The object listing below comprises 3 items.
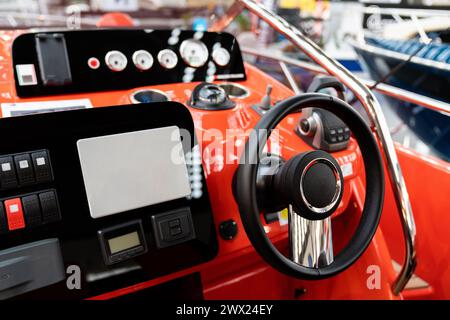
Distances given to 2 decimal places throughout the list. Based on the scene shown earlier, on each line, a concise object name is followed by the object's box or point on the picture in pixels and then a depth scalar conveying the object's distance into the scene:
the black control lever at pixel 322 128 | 0.96
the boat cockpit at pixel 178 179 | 0.64
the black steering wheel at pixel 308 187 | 0.59
